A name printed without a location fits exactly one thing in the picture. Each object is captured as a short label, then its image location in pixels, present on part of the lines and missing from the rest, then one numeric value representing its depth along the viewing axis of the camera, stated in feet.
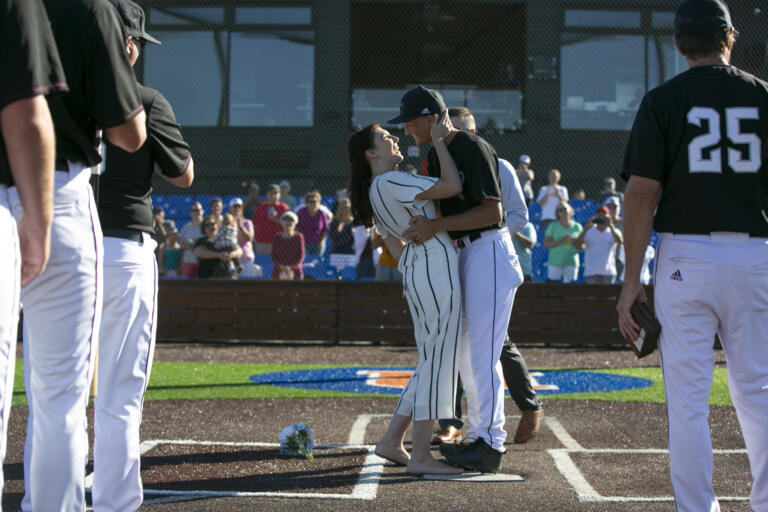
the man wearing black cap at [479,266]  14.74
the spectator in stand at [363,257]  41.52
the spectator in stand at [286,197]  49.83
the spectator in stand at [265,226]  43.42
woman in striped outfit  14.55
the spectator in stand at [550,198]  48.08
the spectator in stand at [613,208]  43.29
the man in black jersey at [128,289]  10.25
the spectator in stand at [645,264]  41.22
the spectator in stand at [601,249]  41.42
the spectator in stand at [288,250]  41.39
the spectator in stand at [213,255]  40.32
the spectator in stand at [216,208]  42.32
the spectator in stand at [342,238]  41.93
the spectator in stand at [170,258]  43.11
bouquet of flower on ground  15.84
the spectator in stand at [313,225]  43.24
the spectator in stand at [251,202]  49.16
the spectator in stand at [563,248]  43.09
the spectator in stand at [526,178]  49.14
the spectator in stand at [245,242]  42.85
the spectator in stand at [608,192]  49.21
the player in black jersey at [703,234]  9.87
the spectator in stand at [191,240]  42.11
